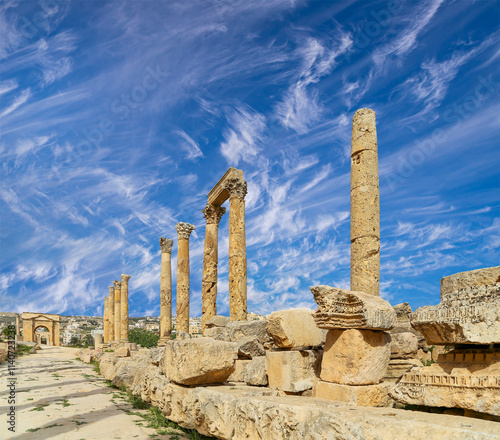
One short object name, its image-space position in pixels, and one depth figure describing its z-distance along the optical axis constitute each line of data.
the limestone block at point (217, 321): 16.65
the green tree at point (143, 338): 34.91
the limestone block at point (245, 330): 10.02
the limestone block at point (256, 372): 6.95
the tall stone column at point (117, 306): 37.47
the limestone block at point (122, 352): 19.89
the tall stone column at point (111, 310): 40.22
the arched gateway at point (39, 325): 50.84
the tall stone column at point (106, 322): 41.56
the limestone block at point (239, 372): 8.09
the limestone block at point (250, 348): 8.70
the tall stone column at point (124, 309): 33.28
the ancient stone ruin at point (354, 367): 3.46
